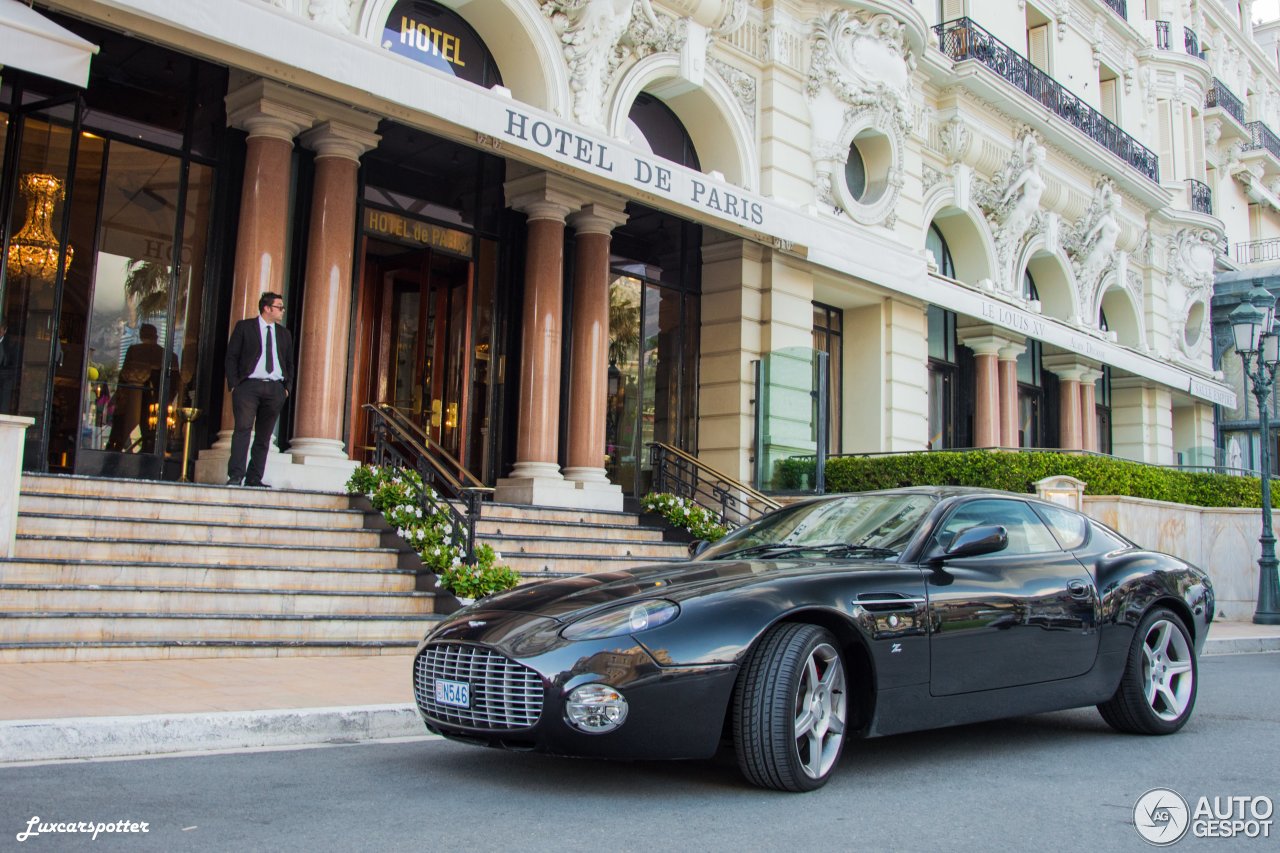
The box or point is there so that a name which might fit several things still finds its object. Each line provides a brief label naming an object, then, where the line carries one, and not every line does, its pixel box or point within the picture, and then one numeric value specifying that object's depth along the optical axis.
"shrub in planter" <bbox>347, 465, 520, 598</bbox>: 10.15
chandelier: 11.52
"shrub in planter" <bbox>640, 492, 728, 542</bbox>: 14.49
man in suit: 10.76
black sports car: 4.37
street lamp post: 16.53
